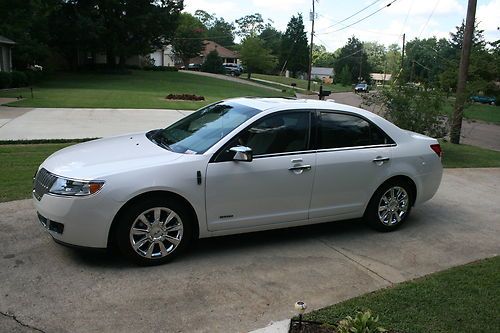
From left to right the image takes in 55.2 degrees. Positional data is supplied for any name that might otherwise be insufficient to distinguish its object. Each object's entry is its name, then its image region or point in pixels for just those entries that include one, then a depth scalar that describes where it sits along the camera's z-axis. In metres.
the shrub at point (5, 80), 28.48
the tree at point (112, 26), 42.72
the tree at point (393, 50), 115.54
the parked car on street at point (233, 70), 76.12
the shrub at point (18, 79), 30.38
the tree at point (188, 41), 84.94
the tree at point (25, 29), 33.69
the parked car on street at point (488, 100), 57.54
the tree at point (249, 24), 138.50
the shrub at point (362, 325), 3.02
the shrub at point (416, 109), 11.52
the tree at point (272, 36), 115.96
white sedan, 4.28
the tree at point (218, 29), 127.69
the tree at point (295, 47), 95.31
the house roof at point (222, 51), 111.28
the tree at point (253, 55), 68.75
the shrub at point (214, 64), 74.00
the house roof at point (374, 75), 115.31
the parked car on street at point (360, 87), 63.88
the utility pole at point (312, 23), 59.74
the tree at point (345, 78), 94.21
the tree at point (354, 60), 112.69
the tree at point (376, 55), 134.65
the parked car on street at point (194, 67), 83.12
